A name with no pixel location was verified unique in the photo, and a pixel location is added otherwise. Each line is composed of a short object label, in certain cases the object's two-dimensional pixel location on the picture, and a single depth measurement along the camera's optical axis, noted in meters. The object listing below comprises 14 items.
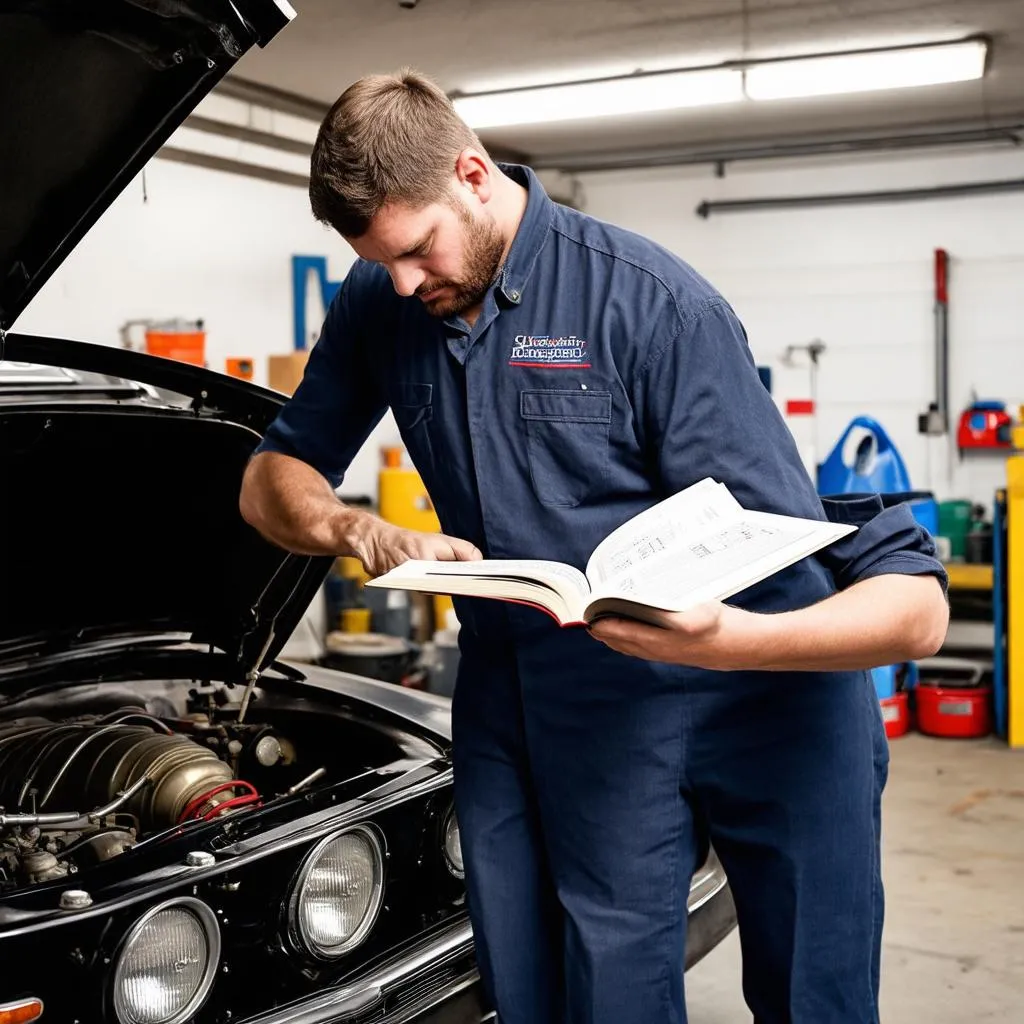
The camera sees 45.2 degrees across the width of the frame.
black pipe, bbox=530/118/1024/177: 7.94
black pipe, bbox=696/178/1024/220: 8.00
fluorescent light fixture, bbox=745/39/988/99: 5.82
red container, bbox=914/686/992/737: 6.09
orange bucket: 5.85
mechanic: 1.54
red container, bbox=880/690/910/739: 6.03
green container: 7.64
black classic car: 1.60
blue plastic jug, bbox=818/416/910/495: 5.77
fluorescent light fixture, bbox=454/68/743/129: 6.25
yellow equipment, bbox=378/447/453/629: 7.35
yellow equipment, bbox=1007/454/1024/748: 5.75
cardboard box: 6.56
